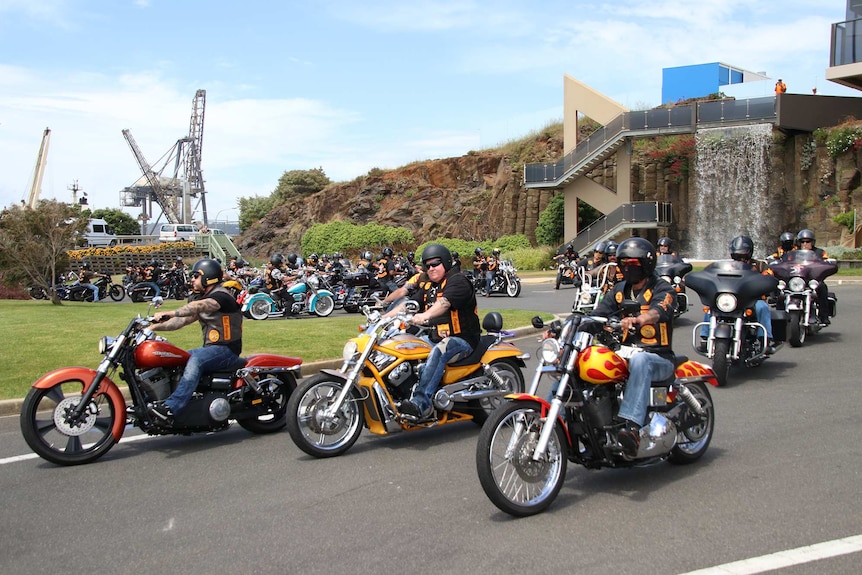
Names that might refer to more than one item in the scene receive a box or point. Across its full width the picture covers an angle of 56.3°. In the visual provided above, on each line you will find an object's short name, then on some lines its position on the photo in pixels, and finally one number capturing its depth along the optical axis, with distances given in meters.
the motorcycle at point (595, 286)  13.31
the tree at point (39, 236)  21.44
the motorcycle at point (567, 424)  5.00
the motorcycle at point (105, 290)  27.27
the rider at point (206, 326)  6.93
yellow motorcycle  6.60
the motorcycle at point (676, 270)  14.53
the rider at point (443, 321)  6.98
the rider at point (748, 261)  10.22
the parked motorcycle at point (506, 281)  25.17
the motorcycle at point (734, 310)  9.70
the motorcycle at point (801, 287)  12.43
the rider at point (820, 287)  12.96
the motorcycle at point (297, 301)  18.84
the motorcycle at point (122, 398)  6.61
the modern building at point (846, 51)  32.84
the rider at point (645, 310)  5.51
